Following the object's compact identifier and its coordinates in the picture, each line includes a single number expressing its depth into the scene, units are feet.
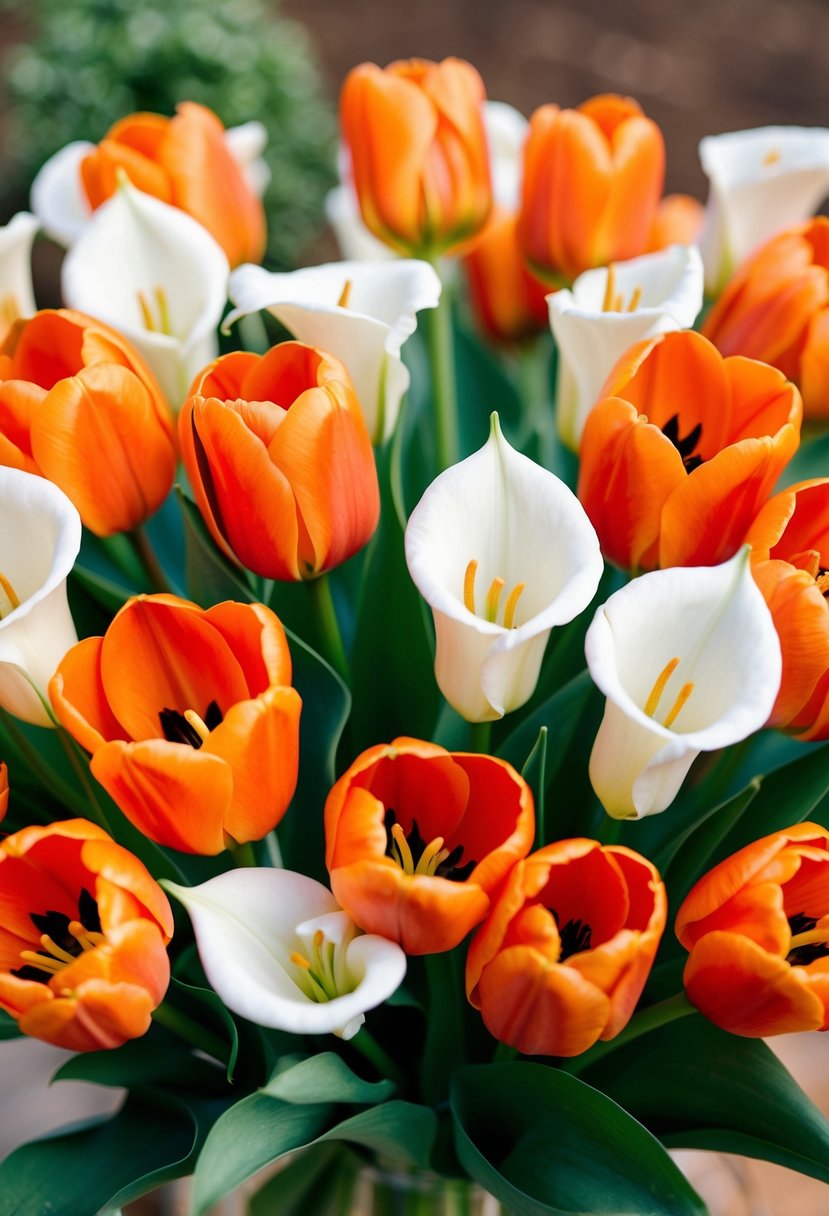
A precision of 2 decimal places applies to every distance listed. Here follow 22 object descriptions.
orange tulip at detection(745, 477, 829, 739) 2.60
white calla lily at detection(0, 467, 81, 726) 2.63
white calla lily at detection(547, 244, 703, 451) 2.83
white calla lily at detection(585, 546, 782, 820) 2.56
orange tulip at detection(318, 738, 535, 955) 2.53
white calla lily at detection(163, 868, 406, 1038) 2.52
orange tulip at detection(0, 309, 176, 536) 2.71
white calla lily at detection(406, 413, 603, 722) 2.61
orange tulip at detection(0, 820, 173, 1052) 2.51
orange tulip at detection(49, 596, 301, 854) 2.56
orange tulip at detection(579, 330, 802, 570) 2.67
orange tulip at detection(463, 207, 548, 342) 3.30
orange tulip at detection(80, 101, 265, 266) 3.08
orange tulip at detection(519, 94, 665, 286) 3.06
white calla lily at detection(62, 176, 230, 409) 2.98
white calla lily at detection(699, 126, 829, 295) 3.19
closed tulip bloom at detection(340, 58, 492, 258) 3.09
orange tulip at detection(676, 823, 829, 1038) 2.55
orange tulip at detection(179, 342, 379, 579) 2.66
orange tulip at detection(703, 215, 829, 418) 2.89
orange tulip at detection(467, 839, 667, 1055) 2.52
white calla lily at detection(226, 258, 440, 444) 2.82
